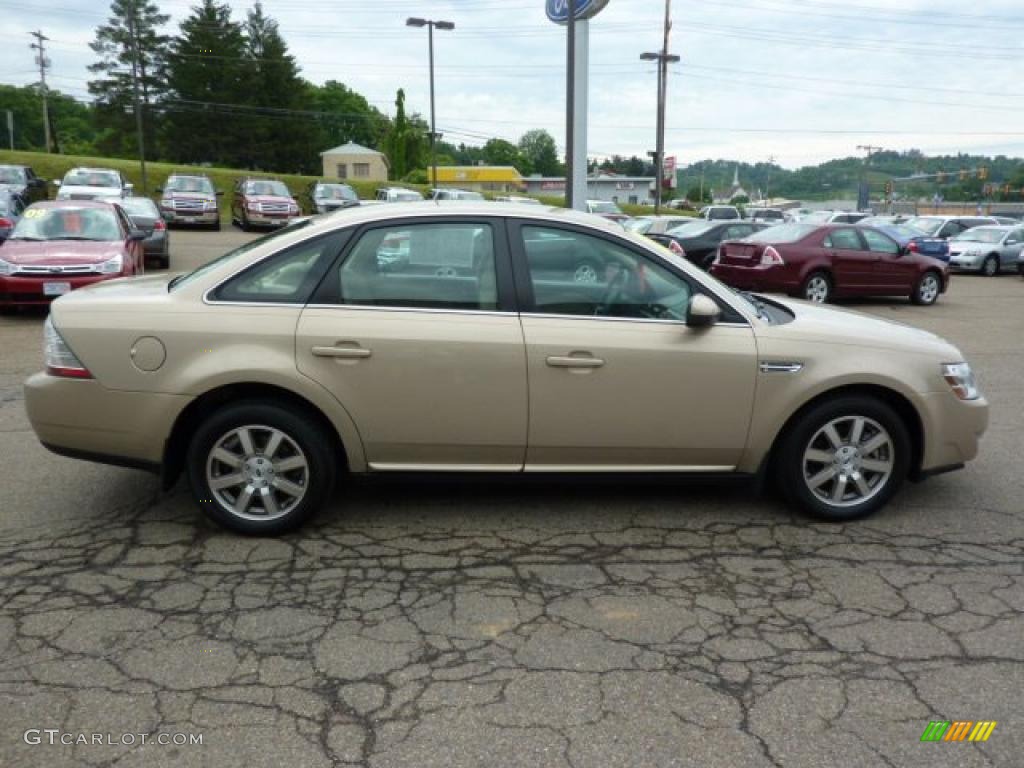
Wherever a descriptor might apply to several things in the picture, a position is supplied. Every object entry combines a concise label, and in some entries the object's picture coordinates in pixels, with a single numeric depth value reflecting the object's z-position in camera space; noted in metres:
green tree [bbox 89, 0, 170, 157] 67.31
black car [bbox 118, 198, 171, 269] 16.19
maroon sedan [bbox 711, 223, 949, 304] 13.66
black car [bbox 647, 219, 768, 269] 17.14
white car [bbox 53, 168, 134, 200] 22.25
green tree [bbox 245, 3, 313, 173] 67.81
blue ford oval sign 19.36
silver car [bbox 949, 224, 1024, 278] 22.75
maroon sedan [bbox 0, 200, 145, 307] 10.05
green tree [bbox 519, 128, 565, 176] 148.21
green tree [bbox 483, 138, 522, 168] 138.50
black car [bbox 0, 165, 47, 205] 25.75
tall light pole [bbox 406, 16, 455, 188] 32.19
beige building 73.38
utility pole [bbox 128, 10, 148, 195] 33.29
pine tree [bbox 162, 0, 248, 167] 65.81
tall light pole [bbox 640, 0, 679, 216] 36.25
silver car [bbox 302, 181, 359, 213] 28.16
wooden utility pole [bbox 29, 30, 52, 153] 71.06
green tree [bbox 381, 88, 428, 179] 70.38
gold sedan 3.92
